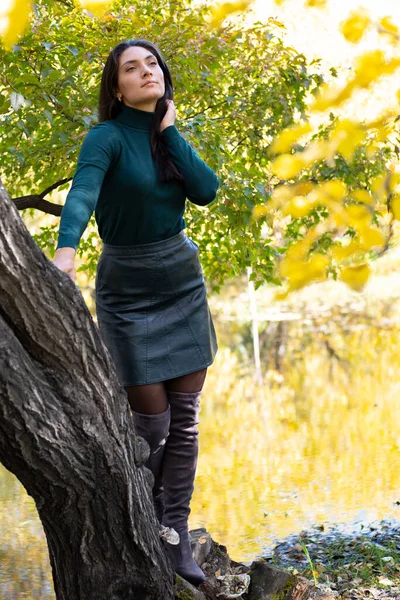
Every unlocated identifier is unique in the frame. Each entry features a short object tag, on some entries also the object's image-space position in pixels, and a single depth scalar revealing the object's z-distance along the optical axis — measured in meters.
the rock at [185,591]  5.75
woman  5.57
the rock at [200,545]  6.22
